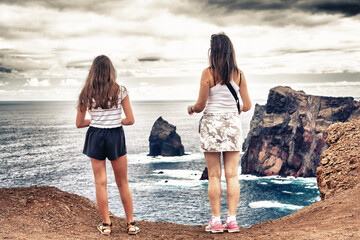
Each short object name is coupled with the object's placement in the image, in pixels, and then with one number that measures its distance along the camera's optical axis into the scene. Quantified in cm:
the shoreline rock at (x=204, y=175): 9042
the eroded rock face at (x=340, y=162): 943
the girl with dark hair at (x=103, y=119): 570
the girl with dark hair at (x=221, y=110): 583
